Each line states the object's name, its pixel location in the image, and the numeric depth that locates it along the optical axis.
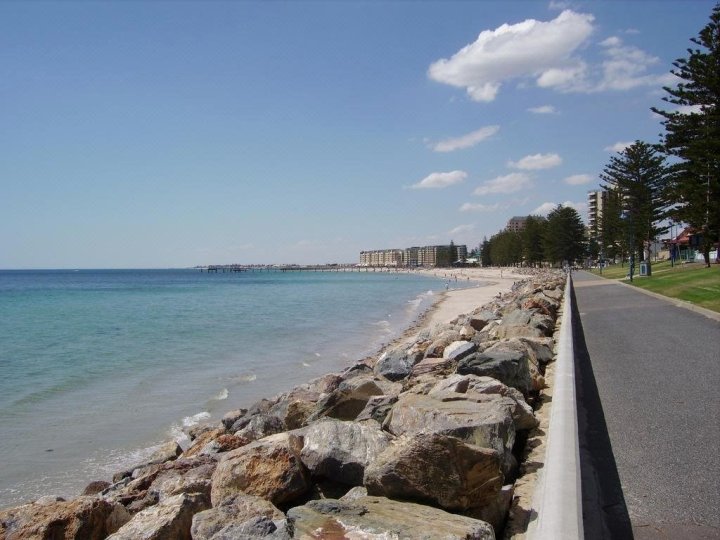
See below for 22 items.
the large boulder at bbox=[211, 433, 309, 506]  4.02
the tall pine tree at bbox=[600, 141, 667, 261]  44.38
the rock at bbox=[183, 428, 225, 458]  6.94
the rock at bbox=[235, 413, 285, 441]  7.12
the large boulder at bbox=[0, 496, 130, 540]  3.90
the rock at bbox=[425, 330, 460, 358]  10.88
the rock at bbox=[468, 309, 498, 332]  15.03
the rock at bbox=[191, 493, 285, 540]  3.31
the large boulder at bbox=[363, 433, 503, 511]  3.26
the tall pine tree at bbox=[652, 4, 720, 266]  28.30
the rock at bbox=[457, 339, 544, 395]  6.11
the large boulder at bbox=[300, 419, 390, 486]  4.14
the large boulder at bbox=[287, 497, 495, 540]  2.75
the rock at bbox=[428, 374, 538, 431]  5.06
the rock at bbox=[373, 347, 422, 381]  9.96
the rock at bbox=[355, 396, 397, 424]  5.72
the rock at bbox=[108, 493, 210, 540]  3.48
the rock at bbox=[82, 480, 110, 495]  6.84
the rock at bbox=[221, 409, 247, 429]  9.44
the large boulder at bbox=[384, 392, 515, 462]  4.04
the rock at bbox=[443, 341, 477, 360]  8.35
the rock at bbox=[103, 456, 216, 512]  4.71
